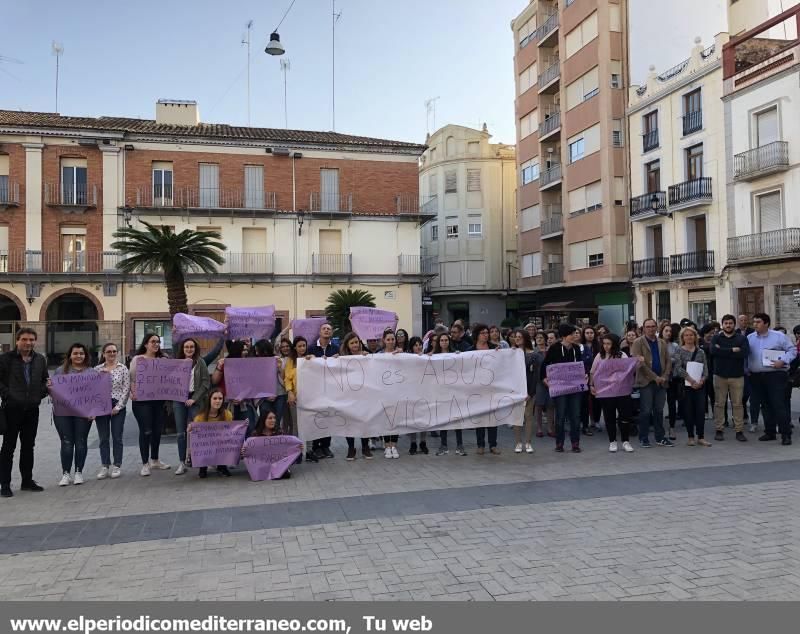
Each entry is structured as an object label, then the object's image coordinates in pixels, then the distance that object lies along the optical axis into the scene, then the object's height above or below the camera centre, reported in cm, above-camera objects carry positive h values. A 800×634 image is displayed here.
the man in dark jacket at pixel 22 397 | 698 -67
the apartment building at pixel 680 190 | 2847 +662
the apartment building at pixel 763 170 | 2481 +637
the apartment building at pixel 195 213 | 3147 +655
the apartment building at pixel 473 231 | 4631 +747
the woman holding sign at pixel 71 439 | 741 -122
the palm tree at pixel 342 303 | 2638 +130
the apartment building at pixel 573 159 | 3359 +1000
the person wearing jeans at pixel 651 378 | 914 -74
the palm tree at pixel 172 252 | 1400 +190
